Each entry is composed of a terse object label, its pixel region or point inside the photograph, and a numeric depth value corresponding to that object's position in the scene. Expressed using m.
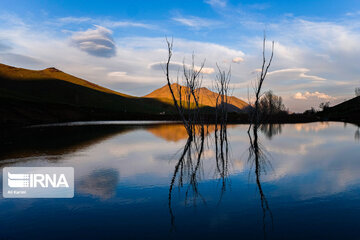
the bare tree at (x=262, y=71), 24.33
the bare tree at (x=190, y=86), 24.77
